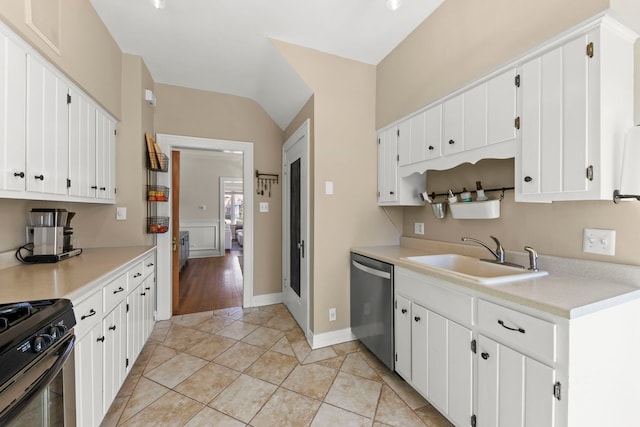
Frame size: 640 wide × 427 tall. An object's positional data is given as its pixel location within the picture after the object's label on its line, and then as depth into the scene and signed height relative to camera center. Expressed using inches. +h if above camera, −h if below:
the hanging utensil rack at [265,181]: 139.3 +16.9
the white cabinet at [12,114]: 48.4 +18.9
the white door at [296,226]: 105.7 -6.1
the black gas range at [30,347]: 29.8 -17.9
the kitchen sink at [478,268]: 52.8 -14.2
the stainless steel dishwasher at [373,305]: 79.1 -31.0
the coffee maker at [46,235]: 69.9 -6.3
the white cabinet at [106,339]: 49.6 -29.7
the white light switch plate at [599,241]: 51.0 -5.6
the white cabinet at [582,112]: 45.5 +18.6
